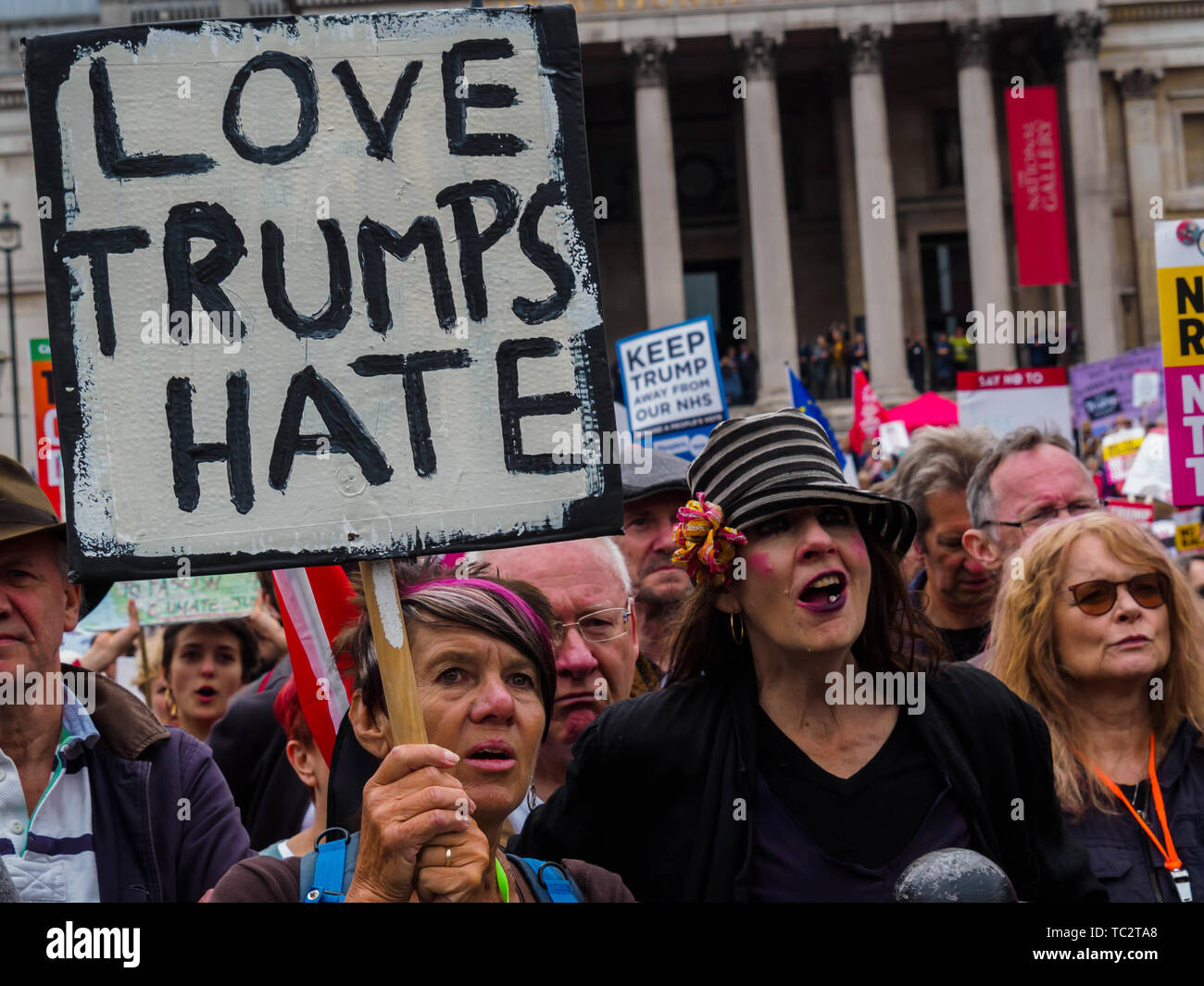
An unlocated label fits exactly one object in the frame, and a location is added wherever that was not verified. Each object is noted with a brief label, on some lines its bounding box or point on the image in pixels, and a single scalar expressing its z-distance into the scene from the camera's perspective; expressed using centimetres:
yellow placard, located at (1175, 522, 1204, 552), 910
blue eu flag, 1412
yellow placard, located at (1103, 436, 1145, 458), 1444
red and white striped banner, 416
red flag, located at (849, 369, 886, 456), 1811
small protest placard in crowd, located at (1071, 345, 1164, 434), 1767
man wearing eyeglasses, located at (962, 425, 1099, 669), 529
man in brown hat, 345
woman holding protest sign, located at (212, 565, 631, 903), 256
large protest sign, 273
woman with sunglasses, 393
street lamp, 2778
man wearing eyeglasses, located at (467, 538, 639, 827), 417
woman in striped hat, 317
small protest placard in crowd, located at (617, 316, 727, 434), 1198
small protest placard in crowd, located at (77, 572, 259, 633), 684
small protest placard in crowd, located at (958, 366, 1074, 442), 1204
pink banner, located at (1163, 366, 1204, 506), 652
